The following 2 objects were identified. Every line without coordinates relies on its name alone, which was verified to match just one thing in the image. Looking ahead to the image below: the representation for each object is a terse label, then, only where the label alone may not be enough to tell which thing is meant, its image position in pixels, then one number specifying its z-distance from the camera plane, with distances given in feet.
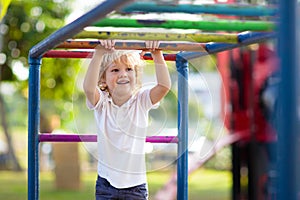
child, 9.12
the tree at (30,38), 44.15
